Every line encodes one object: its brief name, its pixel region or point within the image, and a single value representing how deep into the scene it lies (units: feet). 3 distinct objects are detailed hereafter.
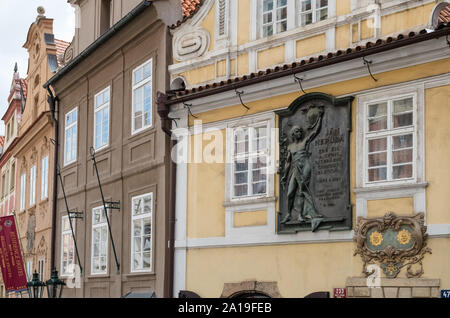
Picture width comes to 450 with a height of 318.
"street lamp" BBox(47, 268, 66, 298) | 61.98
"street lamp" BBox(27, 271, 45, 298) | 63.46
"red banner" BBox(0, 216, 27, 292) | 79.00
